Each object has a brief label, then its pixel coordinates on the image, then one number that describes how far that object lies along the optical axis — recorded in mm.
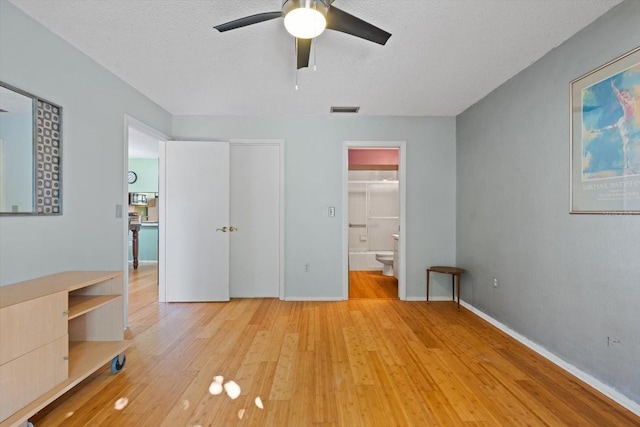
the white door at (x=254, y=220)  4012
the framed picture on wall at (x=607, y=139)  1765
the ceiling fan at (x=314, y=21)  1611
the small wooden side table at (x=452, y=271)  3604
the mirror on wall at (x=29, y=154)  1818
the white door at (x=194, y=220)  3793
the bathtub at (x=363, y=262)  6109
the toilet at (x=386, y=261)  5401
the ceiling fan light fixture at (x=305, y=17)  1598
